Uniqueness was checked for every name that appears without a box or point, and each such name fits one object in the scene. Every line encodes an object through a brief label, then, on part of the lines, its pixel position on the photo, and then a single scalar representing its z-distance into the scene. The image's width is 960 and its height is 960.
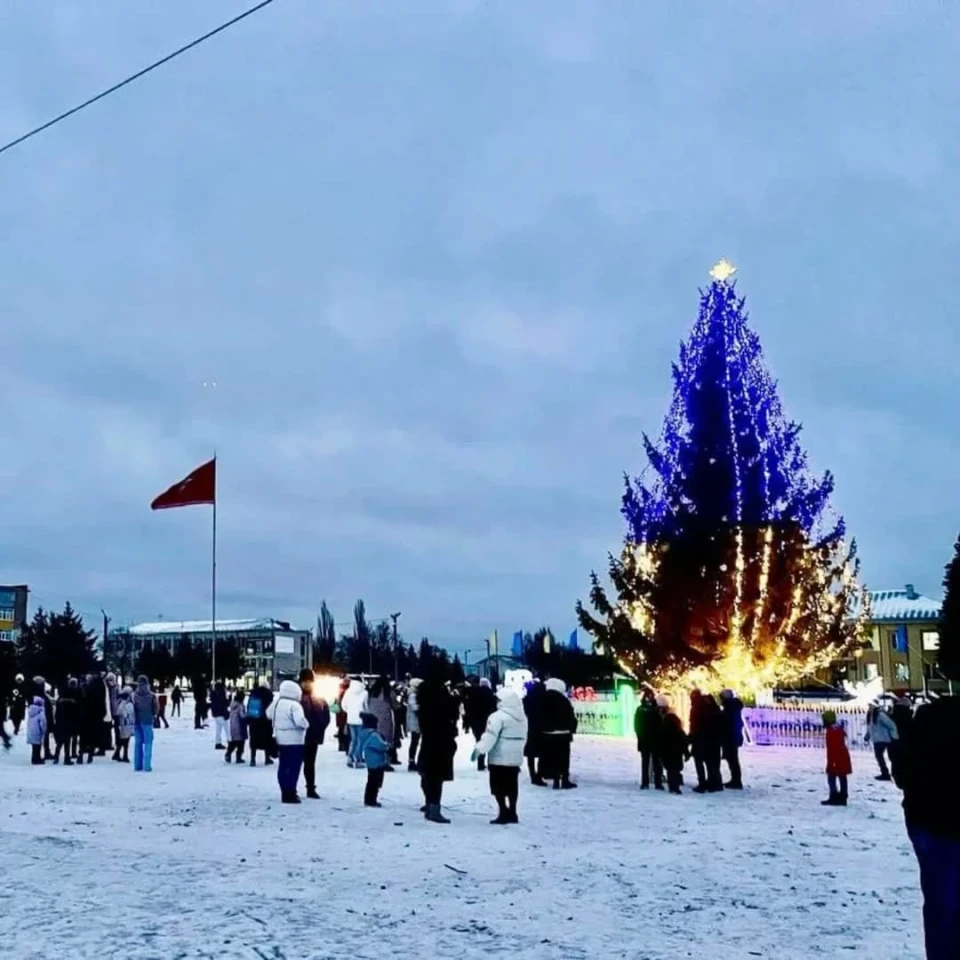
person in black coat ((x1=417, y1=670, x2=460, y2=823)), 12.54
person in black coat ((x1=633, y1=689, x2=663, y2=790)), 16.80
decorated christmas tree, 30.83
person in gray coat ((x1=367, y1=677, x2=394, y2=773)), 15.89
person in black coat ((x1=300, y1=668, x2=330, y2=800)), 14.93
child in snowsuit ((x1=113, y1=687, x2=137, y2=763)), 21.89
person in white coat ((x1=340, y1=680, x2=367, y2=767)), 18.23
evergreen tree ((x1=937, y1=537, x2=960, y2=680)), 51.28
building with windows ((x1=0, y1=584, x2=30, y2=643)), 95.38
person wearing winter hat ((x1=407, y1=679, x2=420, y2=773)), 19.72
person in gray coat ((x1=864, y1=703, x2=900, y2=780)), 17.81
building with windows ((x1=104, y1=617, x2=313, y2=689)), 136.00
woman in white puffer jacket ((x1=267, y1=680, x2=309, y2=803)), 13.61
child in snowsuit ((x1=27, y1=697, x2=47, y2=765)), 20.67
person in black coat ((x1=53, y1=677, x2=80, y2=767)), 20.83
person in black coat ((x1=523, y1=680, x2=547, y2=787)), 16.95
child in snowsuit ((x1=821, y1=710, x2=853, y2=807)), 14.81
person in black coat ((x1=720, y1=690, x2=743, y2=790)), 16.91
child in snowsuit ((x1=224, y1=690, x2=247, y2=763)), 21.56
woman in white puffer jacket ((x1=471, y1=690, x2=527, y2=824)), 12.34
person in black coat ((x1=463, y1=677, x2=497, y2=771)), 21.53
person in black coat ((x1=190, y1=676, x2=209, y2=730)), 35.34
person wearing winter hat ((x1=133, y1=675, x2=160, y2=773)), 19.30
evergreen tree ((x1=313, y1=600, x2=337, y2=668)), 154.00
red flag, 33.53
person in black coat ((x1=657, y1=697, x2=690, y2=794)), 16.25
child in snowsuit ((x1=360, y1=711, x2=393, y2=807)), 13.65
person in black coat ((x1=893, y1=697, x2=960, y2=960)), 5.25
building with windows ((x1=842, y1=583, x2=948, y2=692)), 89.81
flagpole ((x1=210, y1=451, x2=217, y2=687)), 31.67
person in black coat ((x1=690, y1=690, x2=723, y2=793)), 16.19
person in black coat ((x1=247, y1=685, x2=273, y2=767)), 20.92
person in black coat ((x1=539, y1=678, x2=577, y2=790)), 16.47
